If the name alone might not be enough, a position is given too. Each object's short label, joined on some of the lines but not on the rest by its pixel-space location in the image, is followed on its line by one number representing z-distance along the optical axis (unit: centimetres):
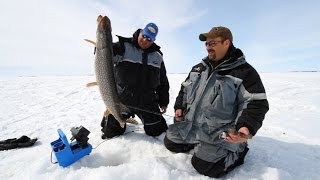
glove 224
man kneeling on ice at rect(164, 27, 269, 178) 162
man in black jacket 232
